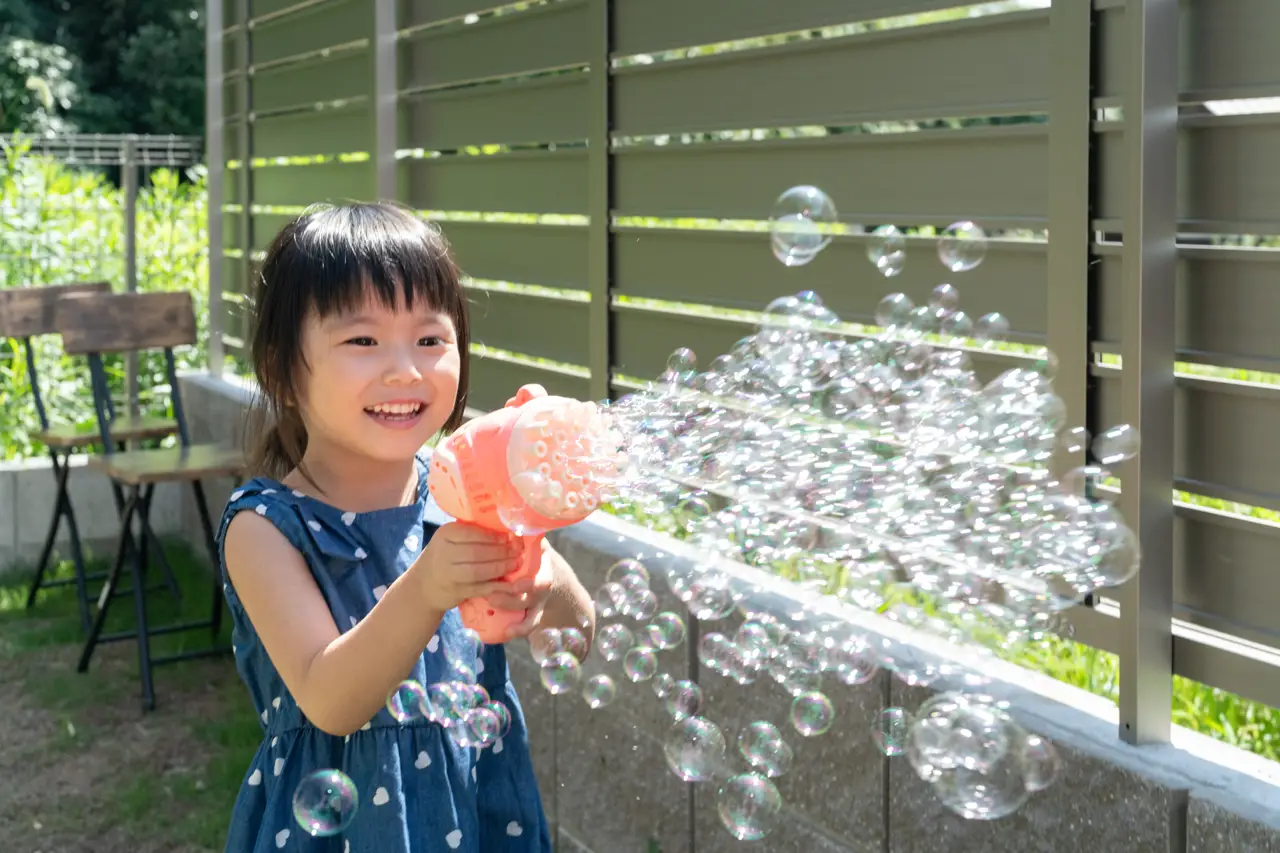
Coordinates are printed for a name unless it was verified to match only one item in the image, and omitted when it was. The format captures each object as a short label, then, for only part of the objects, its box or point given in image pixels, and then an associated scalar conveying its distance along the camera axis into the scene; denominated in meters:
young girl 1.89
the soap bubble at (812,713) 2.46
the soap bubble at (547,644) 2.17
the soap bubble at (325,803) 2.00
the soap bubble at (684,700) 2.41
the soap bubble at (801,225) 2.71
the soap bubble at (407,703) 2.06
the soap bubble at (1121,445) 2.24
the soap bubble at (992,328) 2.49
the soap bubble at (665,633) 2.60
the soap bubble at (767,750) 2.44
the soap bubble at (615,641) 2.45
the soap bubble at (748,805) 2.35
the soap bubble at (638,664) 2.47
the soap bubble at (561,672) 2.20
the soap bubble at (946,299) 2.70
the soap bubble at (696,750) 2.37
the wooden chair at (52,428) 6.44
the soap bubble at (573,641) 2.19
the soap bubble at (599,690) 2.41
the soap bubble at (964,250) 2.54
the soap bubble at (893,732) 2.43
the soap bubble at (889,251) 2.75
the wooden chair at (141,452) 5.54
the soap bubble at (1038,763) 2.14
